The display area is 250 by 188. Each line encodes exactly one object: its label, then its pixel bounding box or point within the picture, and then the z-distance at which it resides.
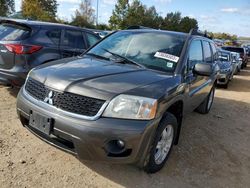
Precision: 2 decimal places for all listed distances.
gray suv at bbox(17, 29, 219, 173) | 1.87
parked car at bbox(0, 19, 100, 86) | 3.46
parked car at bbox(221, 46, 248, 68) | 13.51
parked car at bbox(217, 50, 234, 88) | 7.08
